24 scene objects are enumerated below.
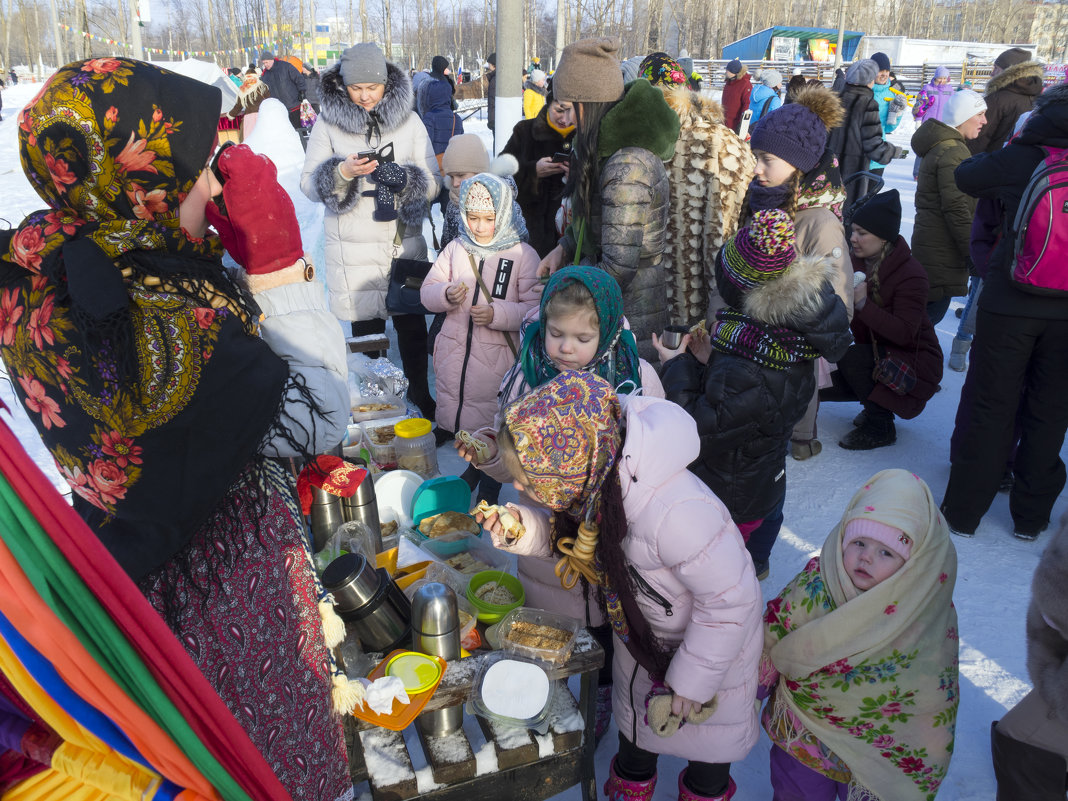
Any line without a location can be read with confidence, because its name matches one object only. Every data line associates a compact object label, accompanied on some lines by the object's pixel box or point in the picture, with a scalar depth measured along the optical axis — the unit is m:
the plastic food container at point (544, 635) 2.05
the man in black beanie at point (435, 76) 10.09
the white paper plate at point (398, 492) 3.29
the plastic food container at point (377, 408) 4.02
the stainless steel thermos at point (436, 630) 2.05
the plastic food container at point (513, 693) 1.95
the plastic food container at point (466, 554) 2.90
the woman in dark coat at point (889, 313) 4.10
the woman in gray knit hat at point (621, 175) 3.14
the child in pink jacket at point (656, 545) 1.72
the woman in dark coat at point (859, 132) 6.61
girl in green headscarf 2.40
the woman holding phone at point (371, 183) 4.35
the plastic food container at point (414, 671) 1.91
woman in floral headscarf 1.15
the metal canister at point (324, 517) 2.71
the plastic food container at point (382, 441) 3.73
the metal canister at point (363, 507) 2.74
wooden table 1.92
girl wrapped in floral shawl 1.88
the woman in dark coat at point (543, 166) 4.93
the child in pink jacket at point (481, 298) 3.61
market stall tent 42.91
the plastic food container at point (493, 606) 2.43
